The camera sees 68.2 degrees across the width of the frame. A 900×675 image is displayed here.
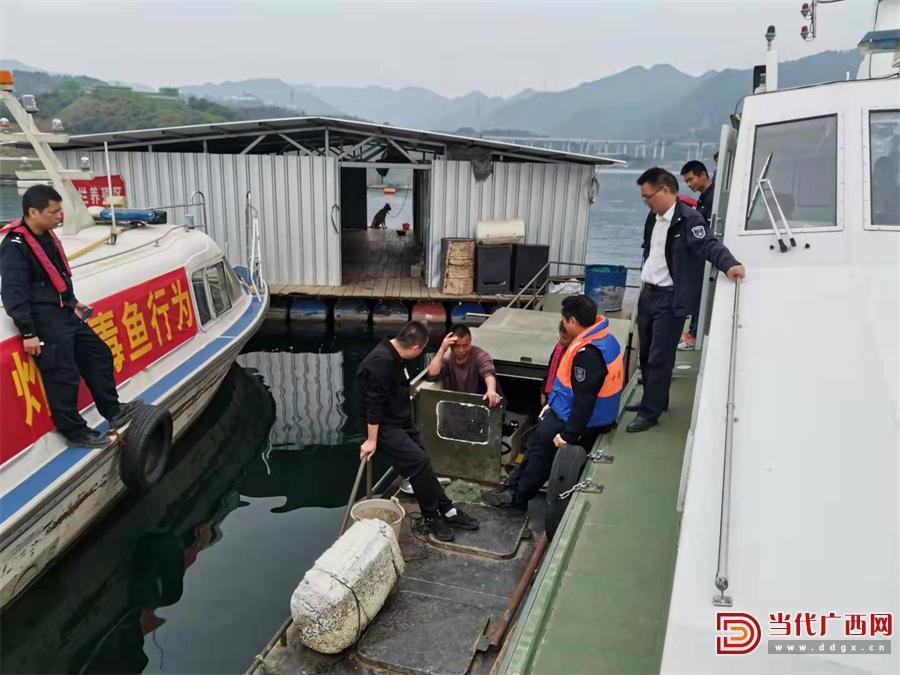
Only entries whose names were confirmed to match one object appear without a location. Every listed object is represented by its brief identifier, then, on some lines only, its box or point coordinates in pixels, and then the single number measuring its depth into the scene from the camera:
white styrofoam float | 3.56
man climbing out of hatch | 5.67
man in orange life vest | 4.45
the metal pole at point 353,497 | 4.53
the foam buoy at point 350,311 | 13.78
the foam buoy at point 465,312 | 13.60
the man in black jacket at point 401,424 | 4.63
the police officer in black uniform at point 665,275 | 4.54
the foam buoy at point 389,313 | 13.82
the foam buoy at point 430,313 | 13.68
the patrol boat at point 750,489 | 2.31
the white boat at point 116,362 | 4.87
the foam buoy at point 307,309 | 13.77
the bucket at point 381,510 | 4.64
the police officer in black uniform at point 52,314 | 4.79
